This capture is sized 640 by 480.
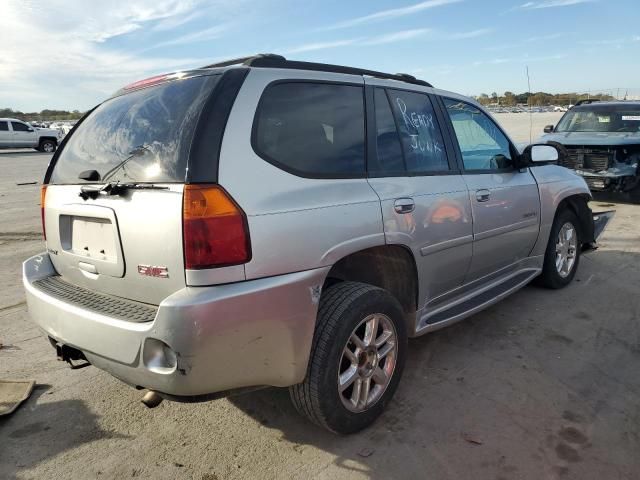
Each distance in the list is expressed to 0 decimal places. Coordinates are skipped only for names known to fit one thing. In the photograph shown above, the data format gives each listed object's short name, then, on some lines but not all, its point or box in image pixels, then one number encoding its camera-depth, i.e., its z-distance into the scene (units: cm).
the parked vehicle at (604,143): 864
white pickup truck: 2730
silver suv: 204
